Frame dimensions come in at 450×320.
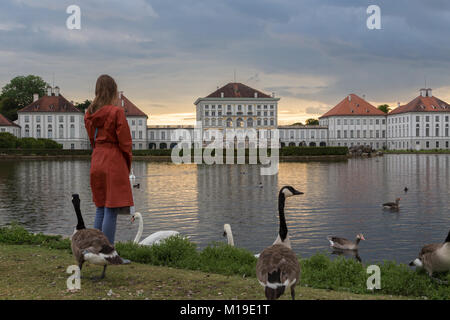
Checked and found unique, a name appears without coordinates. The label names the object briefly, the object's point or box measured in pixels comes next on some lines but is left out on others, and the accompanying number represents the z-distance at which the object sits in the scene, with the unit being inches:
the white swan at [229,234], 393.9
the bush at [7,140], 2965.1
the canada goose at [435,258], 255.0
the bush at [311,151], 2906.0
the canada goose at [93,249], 220.2
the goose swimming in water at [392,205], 724.7
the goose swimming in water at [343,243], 454.6
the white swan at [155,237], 387.9
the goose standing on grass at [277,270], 174.4
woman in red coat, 246.4
